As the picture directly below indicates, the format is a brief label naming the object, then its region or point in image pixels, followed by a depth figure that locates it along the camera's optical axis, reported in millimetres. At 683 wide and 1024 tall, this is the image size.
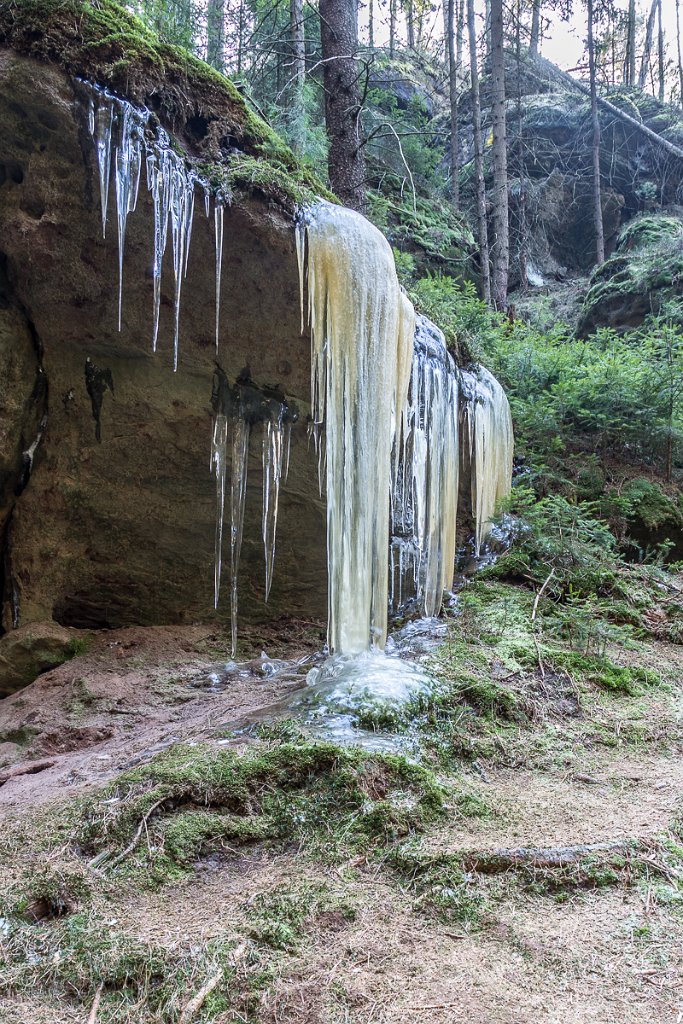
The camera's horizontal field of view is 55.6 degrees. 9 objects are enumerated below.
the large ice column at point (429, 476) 6398
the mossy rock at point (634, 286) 12180
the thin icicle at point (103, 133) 3967
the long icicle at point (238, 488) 5898
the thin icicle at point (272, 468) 5957
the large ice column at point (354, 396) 4891
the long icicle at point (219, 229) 4480
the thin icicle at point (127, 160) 4059
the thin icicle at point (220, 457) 5820
